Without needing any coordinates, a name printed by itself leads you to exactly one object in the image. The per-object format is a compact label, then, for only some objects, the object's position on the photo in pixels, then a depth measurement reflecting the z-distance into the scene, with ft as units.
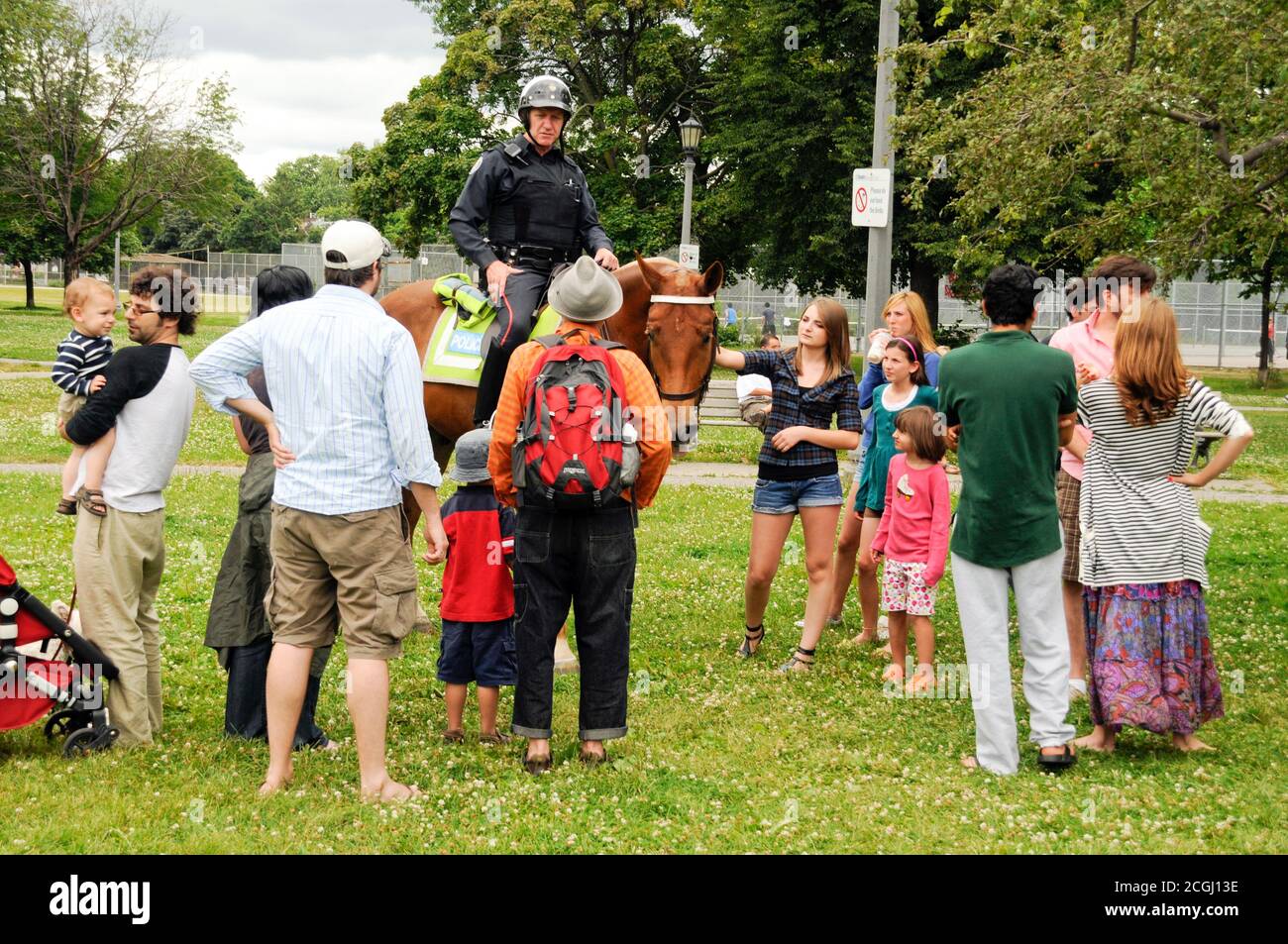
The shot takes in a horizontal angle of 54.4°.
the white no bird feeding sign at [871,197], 48.16
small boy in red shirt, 19.80
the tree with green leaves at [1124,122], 35.99
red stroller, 18.70
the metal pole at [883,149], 50.49
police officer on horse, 25.58
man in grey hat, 18.49
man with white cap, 17.10
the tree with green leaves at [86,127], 151.02
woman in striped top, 19.89
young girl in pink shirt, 24.50
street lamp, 81.71
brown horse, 23.65
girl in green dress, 25.63
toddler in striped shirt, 19.29
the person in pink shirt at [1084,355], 20.74
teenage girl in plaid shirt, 25.09
